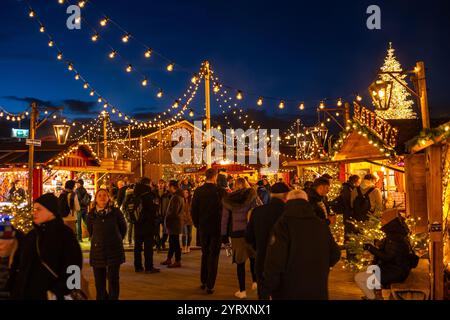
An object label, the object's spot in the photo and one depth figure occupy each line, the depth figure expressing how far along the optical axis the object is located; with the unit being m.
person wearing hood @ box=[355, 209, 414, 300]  6.40
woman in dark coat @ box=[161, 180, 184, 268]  10.80
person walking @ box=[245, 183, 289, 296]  5.95
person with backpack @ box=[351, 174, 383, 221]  10.45
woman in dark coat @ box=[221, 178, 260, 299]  7.70
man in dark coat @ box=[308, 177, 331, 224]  9.00
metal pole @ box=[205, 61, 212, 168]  18.06
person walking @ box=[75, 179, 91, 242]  15.30
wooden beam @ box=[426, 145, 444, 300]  6.61
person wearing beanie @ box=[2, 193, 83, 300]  4.26
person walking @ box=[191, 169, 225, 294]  8.07
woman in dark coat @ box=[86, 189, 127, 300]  6.77
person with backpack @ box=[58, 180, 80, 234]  13.80
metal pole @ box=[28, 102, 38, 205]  14.88
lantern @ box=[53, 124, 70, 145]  17.84
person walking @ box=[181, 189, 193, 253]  12.75
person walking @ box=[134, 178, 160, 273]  10.09
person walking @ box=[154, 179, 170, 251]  12.98
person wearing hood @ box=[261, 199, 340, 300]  4.58
